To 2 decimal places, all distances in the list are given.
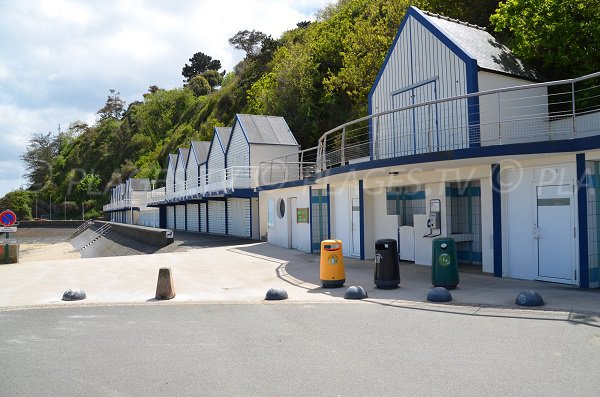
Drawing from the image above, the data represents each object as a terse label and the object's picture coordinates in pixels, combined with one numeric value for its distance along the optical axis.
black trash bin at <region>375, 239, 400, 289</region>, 11.31
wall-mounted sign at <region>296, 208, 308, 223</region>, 20.56
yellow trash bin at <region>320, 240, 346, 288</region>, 11.68
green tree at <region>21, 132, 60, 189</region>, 110.79
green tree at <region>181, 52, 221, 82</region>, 116.31
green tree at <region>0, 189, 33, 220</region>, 92.88
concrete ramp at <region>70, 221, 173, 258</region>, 29.70
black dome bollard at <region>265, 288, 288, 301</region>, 10.68
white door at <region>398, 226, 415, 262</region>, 16.12
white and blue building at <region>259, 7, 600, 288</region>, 11.17
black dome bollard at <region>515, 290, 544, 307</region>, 9.08
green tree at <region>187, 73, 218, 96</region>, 103.27
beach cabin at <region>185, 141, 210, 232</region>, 40.56
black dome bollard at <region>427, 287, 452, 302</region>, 9.88
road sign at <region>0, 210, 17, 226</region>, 16.92
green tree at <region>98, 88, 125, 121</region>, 125.38
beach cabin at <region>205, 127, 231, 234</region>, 34.72
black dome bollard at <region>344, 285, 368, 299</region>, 10.47
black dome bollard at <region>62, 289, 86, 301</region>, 11.18
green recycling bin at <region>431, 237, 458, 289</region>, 11.03
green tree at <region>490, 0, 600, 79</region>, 14.97
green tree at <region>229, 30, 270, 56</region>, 77.88
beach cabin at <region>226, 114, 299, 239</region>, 28.31
